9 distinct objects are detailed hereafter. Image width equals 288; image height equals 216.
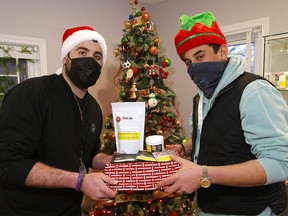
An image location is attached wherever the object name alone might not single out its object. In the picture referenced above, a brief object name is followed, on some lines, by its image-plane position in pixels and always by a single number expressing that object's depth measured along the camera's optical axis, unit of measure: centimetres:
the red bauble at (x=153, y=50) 237
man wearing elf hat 90
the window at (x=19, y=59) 241
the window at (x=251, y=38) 253
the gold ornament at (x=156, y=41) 244
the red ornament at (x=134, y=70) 234
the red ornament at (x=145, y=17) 238
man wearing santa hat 101
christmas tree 226
